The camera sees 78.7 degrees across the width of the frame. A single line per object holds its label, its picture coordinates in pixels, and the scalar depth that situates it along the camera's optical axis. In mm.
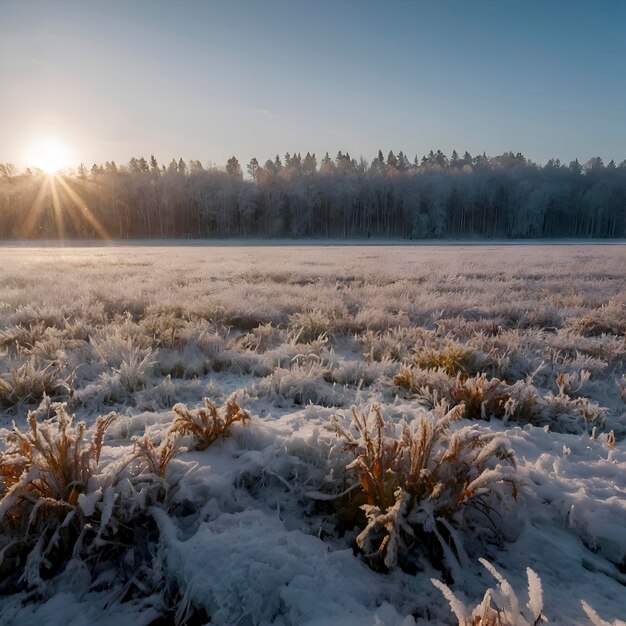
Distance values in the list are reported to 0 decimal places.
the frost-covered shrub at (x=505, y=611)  1101
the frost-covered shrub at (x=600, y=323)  5926
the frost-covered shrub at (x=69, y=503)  1587
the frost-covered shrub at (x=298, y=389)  3447
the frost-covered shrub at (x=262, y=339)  5130
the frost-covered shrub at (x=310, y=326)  5508
